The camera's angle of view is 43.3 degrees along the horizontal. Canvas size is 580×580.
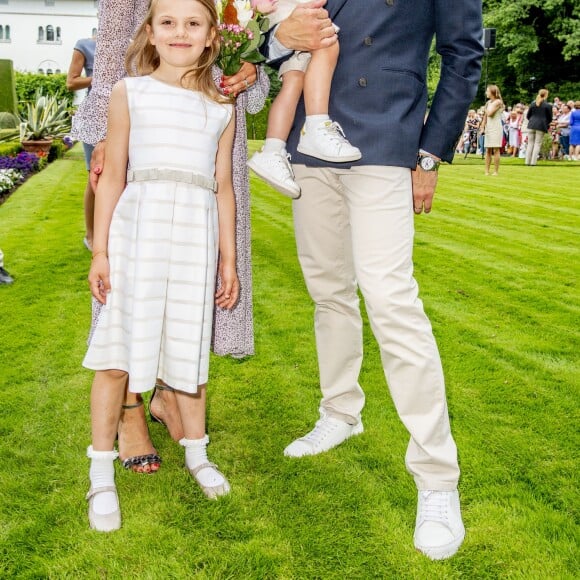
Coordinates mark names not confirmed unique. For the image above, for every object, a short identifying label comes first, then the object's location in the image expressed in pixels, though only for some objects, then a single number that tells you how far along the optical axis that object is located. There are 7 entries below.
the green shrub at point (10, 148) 14.10
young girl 2.55
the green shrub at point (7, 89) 24.23
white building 67.56
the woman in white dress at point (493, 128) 16.72
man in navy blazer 2.53
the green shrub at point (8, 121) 21.50
